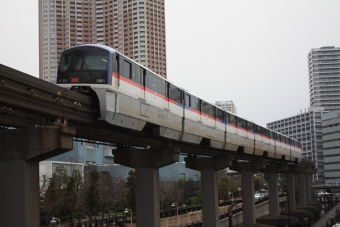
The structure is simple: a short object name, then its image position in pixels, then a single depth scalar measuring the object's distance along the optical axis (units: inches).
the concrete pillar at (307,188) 4584.2
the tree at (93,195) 2038.6
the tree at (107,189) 2438.0
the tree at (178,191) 2990.4
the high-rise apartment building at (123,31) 7431.1
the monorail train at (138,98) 922.7
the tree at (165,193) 2906.0
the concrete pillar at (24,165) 776.3
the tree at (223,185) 3913.6
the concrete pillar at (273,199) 2974.9
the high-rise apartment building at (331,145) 6712.6
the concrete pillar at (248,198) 2445.9
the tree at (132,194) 2245.4
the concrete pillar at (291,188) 3512.6
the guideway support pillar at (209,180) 1914.4
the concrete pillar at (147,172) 1382.9
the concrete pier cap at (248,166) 2464.3
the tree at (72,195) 1921.8
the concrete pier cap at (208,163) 1953.7
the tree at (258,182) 5637.3
